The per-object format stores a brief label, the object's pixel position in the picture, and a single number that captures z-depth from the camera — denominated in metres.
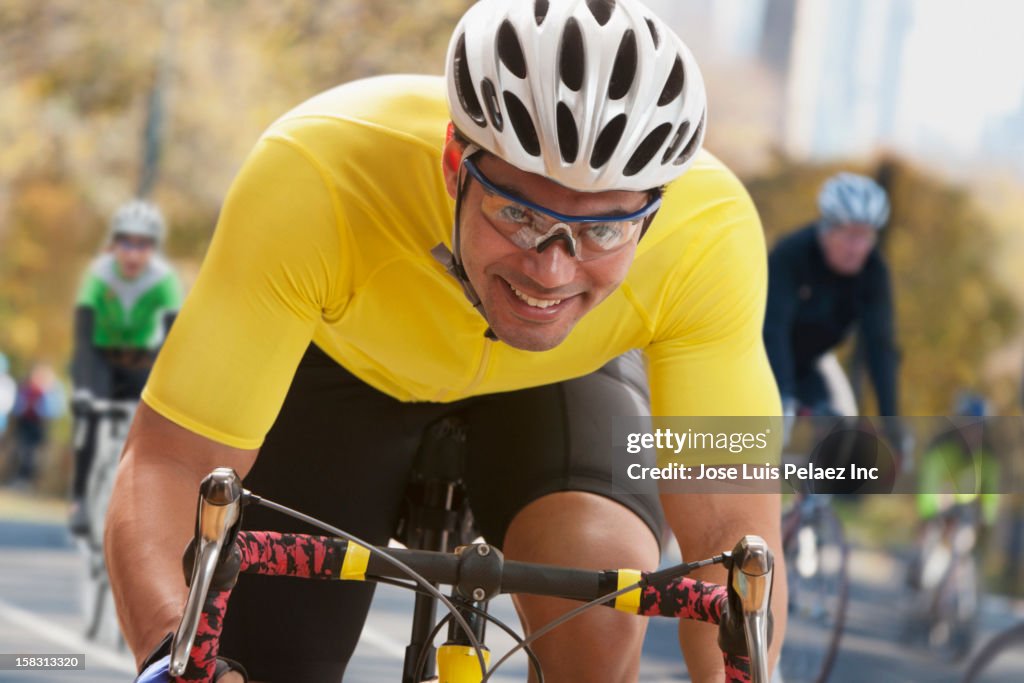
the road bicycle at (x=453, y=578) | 3.04
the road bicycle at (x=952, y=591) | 13.67
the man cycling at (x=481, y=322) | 3.96
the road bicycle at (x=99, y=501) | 12.09
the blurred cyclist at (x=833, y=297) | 11.90
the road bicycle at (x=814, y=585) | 11.80
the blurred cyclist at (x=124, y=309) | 13.54
